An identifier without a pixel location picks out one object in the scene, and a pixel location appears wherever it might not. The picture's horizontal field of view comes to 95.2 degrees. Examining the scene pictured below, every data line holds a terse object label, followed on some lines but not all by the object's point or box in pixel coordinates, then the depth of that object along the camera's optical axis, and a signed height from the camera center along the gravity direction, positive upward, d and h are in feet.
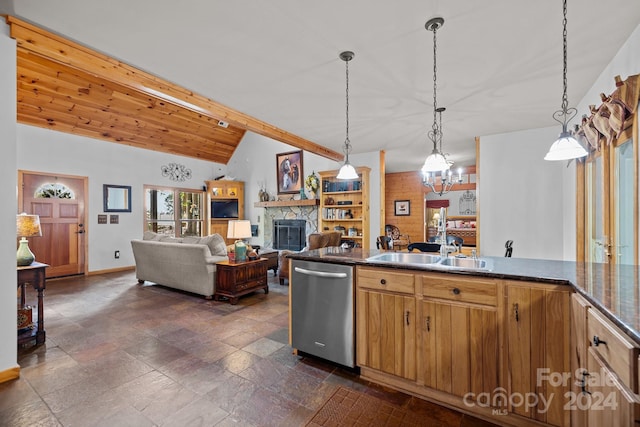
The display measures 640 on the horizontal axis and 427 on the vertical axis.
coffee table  13.19 -3.04
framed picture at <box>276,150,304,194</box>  24.79 +3.66
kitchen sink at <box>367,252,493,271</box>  6.68 -1.20
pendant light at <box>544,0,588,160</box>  6.19 +1.42
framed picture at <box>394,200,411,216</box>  30.85 +0.62
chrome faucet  7.92 -0.54
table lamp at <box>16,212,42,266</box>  8.65 -0.51
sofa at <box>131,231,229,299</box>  13.58 -2.32
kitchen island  4.22 -2.25
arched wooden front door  17.35 -0.11
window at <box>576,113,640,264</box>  7.39 +0.35
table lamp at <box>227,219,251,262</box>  14.12 -0.94
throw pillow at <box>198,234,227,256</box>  14.33 -1.46
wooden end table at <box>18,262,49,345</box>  8.54 -2.13
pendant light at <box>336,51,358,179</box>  9.60 +1.38
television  26.68 +0.55
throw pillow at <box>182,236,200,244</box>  15.05 -1.36
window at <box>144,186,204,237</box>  23.31 +0.27
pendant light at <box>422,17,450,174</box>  8.01 +1.44
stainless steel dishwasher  7.27 -2.53
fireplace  24.61 -1.73
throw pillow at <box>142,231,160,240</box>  16.61 -1.25
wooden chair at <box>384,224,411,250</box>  29.07 -2.37
